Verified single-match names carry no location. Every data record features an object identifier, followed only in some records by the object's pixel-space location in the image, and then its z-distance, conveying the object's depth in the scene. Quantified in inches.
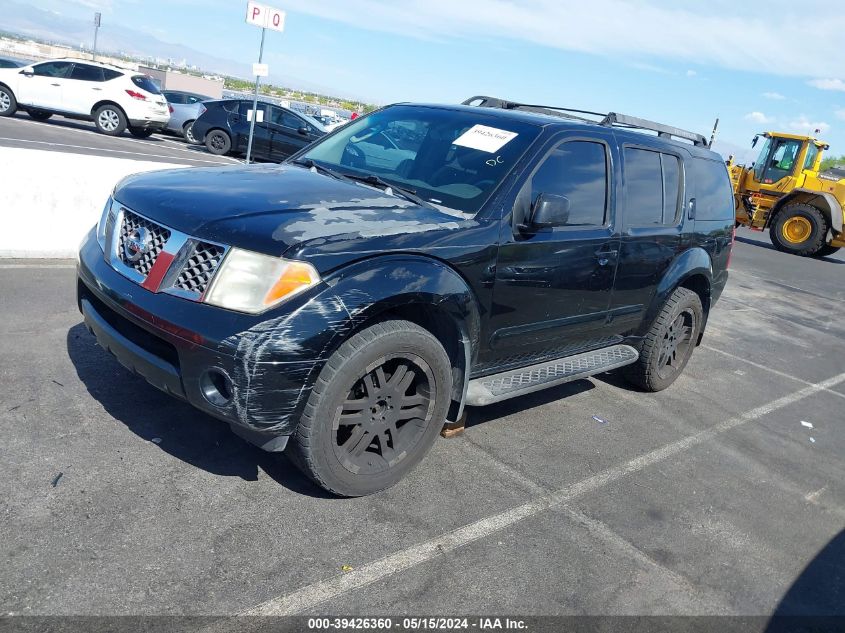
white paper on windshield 162.4
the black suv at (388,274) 117.0
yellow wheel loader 732.7
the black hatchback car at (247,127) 713.6
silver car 847.7
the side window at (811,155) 763.4
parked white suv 711.7
